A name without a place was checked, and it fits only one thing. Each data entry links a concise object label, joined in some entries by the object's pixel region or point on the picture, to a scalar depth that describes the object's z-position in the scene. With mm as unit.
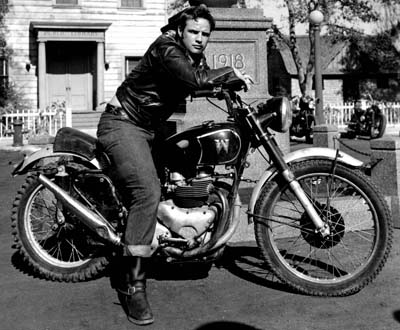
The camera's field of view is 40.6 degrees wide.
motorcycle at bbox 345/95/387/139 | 20516
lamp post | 16078
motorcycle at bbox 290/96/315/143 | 19784
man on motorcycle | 3426
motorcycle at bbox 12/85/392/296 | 3613
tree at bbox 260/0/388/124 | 28094
